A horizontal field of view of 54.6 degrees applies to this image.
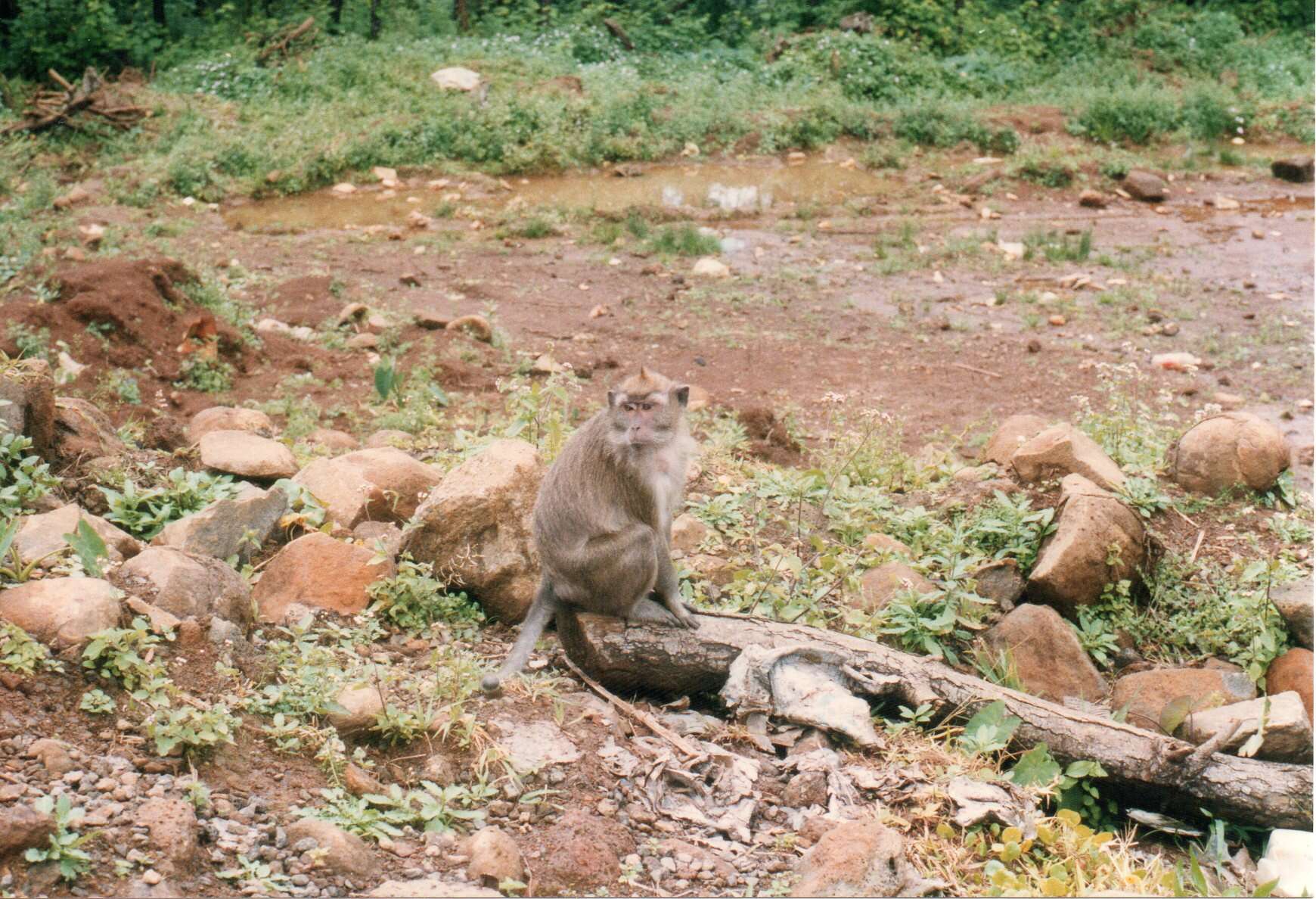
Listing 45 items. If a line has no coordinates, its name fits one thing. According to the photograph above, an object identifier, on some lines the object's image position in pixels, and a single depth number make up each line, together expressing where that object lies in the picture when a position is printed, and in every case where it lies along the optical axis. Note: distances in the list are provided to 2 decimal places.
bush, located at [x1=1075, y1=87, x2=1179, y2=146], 20.00
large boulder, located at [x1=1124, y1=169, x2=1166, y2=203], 17.16
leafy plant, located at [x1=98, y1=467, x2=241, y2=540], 6.07
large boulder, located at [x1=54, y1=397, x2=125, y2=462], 6.37
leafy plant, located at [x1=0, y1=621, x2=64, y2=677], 4.14
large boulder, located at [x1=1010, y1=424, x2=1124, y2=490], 7.48
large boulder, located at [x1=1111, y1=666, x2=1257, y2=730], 6.04
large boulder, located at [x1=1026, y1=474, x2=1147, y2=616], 6.75
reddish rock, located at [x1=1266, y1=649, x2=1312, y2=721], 6.38
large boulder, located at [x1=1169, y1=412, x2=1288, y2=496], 7.86
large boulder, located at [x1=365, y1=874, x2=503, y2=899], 3.60
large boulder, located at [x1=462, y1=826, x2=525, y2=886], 3.89
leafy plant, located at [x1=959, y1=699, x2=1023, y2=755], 5.09
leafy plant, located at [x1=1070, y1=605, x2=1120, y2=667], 6.63
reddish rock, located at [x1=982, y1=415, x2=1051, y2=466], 8.13
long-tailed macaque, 5.23
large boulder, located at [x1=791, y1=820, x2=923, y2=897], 4.01
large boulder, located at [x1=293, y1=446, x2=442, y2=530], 6.54
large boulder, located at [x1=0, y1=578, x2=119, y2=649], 4.32
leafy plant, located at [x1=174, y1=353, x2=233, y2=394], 9.55
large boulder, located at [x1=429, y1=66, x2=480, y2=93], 20.31
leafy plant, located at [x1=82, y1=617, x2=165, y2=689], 4.27
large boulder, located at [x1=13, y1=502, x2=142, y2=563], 4.98
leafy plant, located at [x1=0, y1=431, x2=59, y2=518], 5.50
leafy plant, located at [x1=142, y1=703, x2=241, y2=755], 4.07
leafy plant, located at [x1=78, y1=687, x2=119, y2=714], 4.17
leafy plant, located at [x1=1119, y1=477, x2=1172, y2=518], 7.31
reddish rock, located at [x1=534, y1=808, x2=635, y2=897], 4.00
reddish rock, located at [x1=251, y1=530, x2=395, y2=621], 5.56
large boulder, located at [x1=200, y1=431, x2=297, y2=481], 6.81
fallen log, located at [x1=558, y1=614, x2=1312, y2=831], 5.13
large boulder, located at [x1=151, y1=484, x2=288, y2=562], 5.77
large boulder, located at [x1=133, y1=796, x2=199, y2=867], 3.60
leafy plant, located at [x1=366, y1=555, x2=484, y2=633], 5.68
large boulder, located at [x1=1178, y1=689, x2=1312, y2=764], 5.47
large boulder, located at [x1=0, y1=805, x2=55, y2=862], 3.36
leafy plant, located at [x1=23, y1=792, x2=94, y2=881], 3.40
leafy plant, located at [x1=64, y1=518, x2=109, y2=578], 4.78
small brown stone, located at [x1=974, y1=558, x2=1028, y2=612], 6.89
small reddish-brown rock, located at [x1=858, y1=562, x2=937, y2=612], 6.52
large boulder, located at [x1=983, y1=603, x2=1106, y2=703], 6.27
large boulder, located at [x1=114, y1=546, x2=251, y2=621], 4.89
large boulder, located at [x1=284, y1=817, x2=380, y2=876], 3.78
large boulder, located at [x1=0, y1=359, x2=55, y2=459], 5.88
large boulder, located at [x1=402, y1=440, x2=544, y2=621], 5.85
